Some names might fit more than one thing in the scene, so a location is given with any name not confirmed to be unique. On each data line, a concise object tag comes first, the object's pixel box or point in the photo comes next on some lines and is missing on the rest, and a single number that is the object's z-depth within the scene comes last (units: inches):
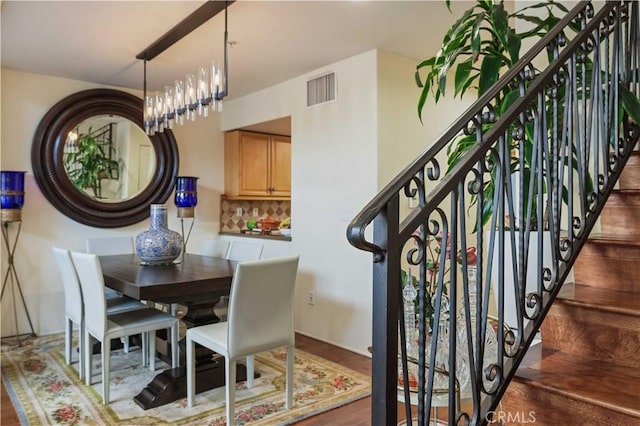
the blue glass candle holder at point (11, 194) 160.4
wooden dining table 109.5
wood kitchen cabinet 222.6
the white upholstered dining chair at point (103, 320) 112.9
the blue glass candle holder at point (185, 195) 195.2
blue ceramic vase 141.1
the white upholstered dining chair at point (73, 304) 128.3
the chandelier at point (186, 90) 119.3
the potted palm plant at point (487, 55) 71.1
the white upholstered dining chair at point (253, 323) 99.7
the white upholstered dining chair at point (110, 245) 177.5
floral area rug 106.2
